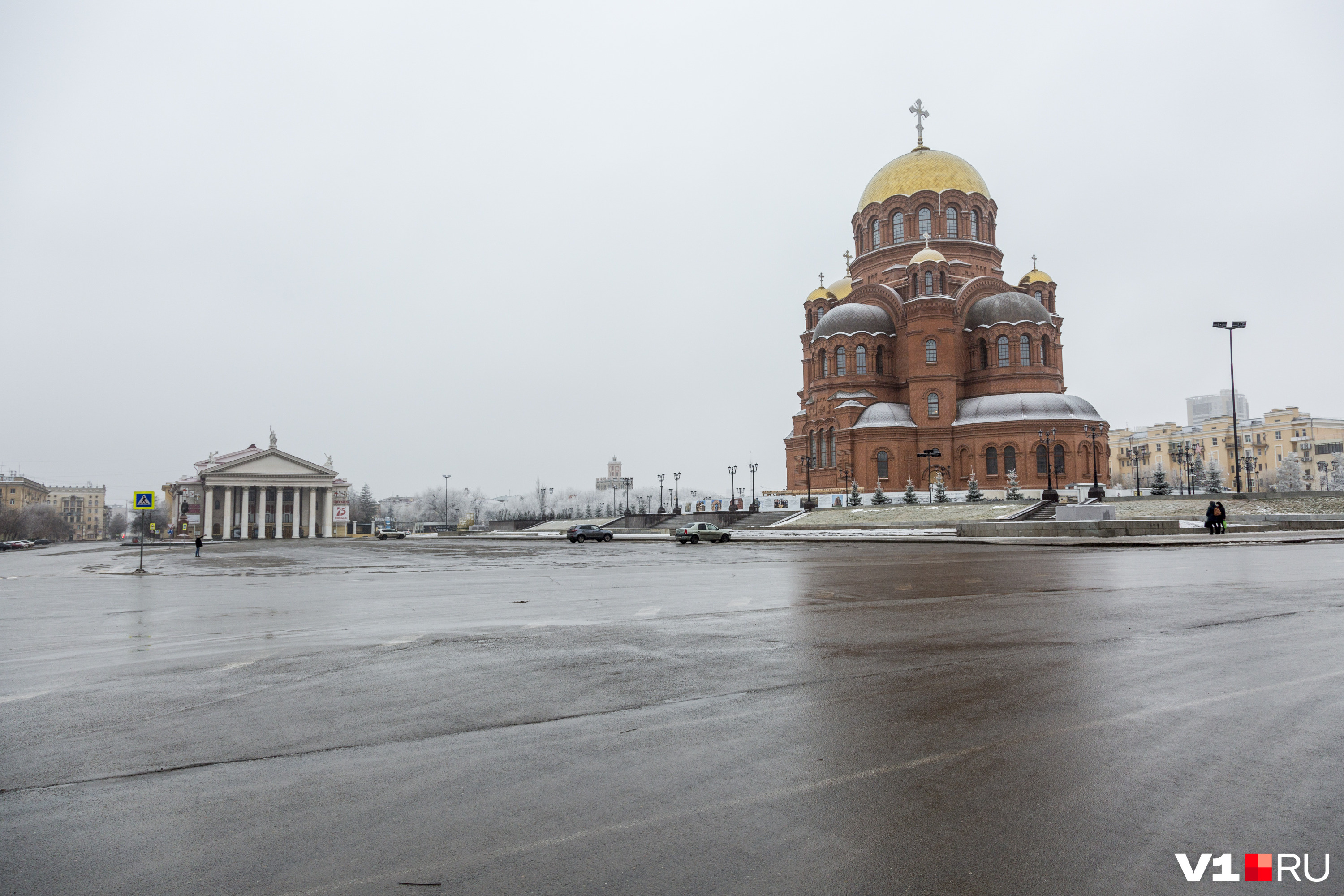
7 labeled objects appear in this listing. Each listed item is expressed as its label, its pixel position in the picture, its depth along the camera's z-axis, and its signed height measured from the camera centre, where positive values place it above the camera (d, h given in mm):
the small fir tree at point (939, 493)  53531 +134
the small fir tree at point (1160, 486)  50438 +373
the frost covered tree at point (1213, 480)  46125 +757
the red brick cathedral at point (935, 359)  59062 +11007
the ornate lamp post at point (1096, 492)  48562 +32
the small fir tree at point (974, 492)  52250 +124
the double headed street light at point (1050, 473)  46562 +1322
